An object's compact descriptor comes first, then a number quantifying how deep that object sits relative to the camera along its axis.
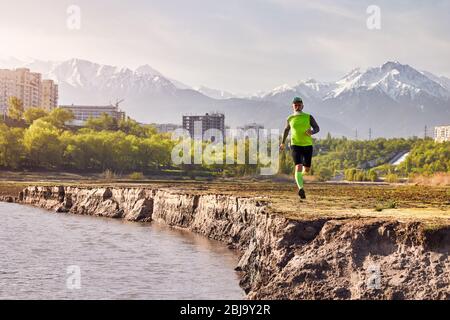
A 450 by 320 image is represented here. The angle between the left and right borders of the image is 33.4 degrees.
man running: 27.11
